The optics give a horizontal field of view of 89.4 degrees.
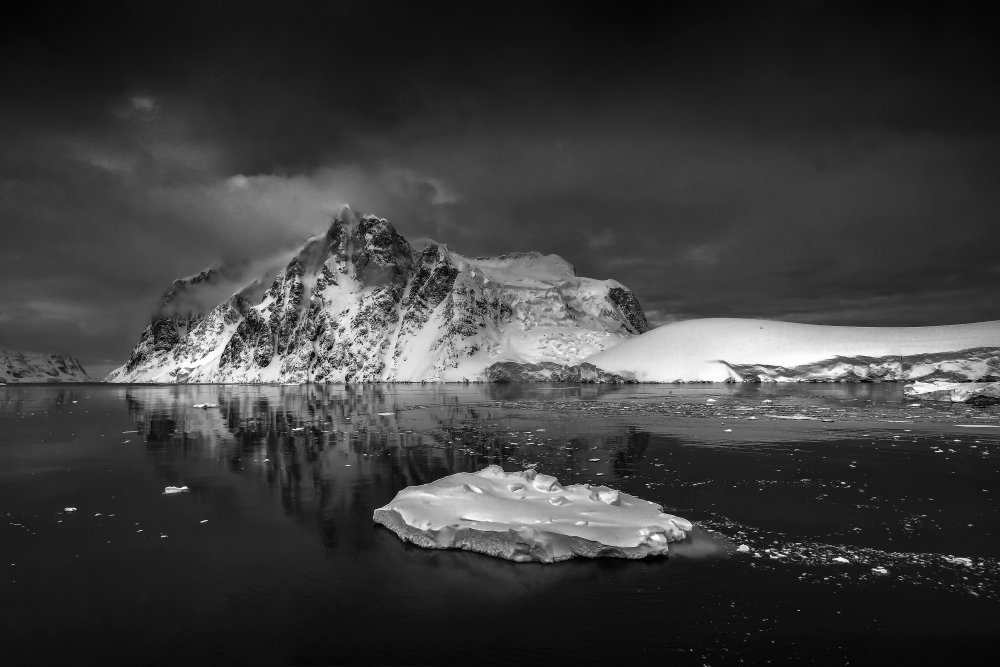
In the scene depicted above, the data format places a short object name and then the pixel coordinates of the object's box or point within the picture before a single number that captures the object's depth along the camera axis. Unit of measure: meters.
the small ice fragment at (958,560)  7.27
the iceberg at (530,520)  7.80
